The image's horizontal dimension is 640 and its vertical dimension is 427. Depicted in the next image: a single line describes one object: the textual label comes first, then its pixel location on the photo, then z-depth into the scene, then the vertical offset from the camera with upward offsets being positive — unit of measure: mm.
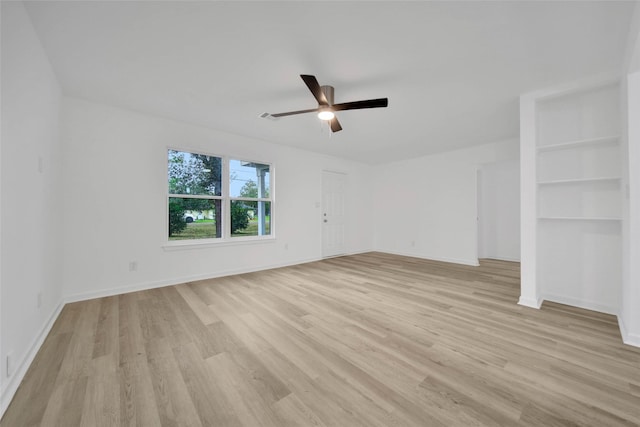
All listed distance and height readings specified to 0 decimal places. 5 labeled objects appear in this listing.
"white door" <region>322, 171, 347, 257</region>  5918 +1
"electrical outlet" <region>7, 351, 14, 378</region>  1479 -915
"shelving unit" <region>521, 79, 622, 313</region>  2611 +178
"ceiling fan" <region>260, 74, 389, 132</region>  2319 +1128
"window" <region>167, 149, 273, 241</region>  3821 +279
